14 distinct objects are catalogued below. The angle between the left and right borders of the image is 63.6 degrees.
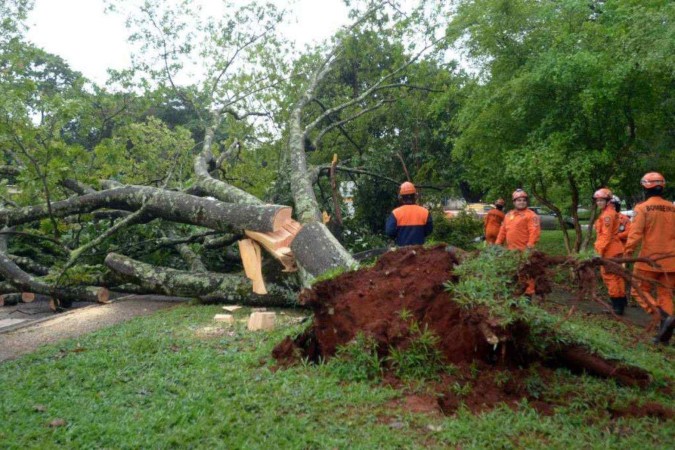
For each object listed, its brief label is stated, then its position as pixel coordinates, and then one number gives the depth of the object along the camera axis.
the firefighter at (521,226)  7.00
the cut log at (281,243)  6.71
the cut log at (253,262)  6.99
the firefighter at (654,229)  5.73
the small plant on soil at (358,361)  3.87
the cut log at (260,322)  5.86
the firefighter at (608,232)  7.03
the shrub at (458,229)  11.52
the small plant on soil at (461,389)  3.48
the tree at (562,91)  7.55
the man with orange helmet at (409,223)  6.60
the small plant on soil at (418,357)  3.77
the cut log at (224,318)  6.29
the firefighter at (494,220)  9.26
